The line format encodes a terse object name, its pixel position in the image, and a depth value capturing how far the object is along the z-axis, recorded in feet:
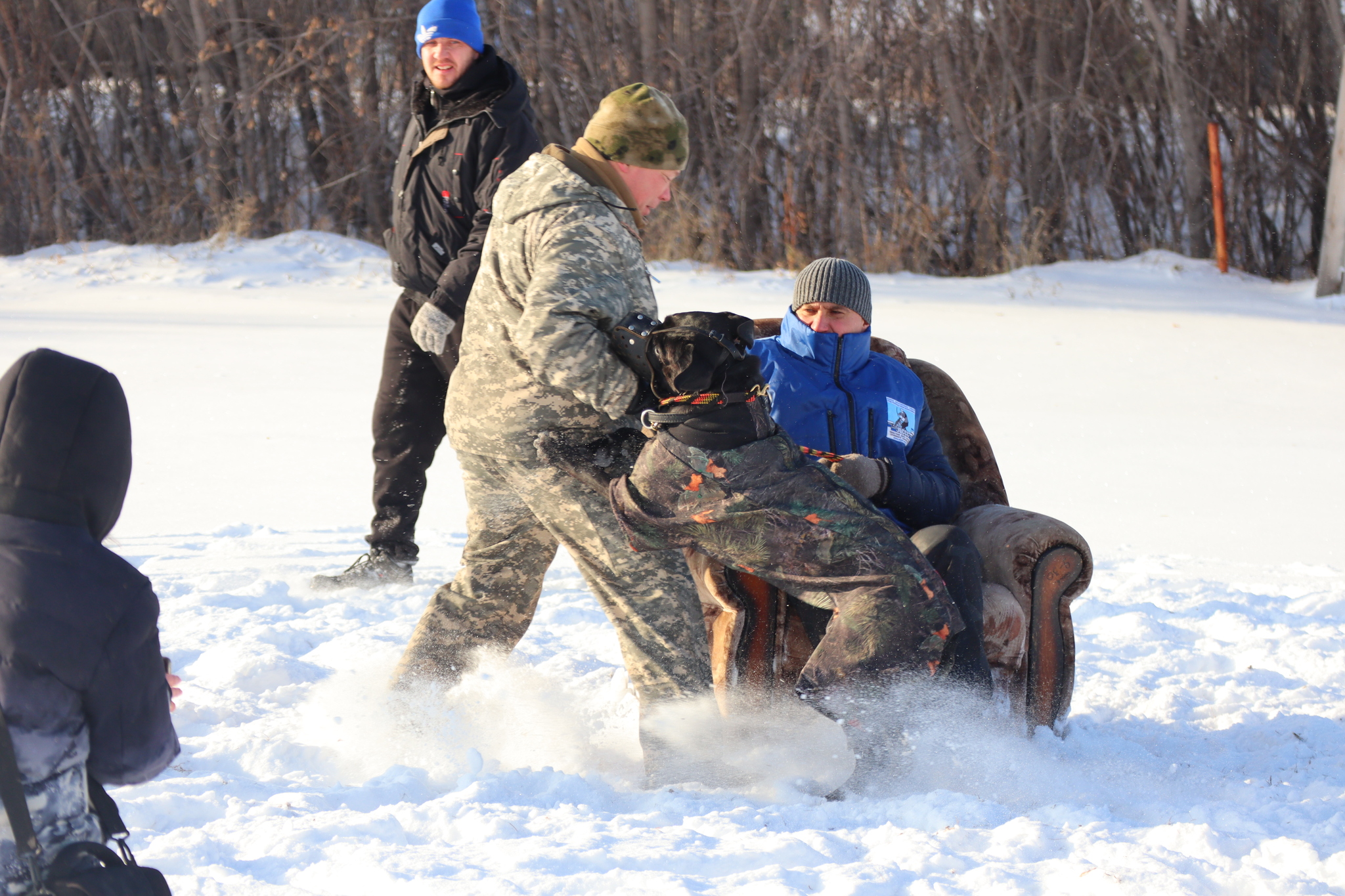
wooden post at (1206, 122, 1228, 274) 75.97
